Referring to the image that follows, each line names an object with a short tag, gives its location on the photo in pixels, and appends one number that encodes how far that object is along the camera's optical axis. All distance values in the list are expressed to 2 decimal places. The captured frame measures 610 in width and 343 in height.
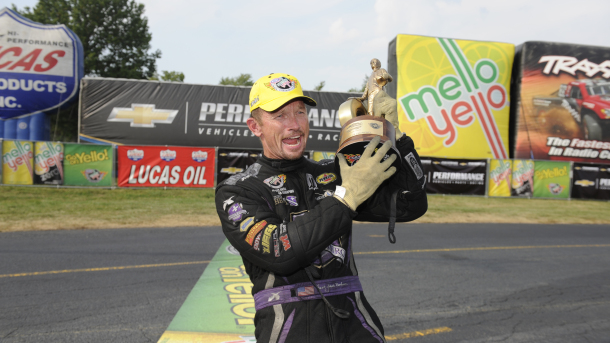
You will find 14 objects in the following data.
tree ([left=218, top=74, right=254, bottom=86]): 52.78
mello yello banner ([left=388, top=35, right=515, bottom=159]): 21.23
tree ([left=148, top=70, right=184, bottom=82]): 43.75
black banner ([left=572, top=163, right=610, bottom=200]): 19.00
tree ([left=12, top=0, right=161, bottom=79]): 35.94
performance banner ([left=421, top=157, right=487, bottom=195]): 18.38
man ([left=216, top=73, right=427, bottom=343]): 1.74
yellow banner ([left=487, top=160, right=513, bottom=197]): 18.67
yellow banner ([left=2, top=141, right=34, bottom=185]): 14.81
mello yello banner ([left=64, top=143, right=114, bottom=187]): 15.40
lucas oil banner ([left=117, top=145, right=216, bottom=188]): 16.08
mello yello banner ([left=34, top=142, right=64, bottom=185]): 15.00
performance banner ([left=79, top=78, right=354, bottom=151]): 19.03
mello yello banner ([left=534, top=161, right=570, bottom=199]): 18.91
